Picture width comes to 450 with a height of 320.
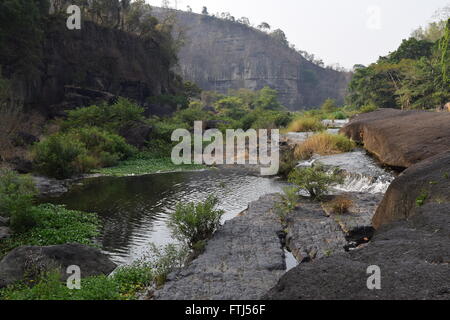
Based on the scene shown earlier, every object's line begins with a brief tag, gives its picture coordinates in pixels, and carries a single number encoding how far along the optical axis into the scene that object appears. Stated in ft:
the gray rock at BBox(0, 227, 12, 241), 26.37
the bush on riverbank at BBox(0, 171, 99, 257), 26.03
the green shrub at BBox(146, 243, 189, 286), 20.48
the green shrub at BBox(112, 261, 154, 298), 19.06
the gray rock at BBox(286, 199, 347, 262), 22.89
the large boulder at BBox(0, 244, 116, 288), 19.49
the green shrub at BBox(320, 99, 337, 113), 152.68
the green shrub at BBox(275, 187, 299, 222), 30.48
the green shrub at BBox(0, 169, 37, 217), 27.76
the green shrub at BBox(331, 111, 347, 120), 113.72
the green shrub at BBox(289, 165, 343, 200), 35.45
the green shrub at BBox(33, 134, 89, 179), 50.19
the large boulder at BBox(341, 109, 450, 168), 36.11
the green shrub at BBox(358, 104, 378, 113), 83.69
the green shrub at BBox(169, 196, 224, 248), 25.40
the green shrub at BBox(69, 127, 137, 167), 63.06
